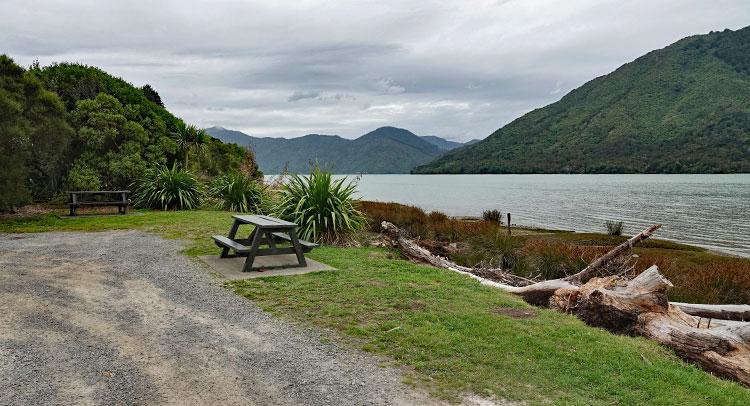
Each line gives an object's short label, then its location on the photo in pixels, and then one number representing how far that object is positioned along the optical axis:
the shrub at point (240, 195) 17.44
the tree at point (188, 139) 21.52
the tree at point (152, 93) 37.15
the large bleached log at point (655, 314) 5.13
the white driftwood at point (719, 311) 7.35
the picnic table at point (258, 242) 7.49
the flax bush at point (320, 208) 11.29
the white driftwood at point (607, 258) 9.15
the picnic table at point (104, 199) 14.81
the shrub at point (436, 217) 16.95
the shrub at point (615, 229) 21.38
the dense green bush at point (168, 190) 17.67
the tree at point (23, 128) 11.92
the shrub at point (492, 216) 23.48
